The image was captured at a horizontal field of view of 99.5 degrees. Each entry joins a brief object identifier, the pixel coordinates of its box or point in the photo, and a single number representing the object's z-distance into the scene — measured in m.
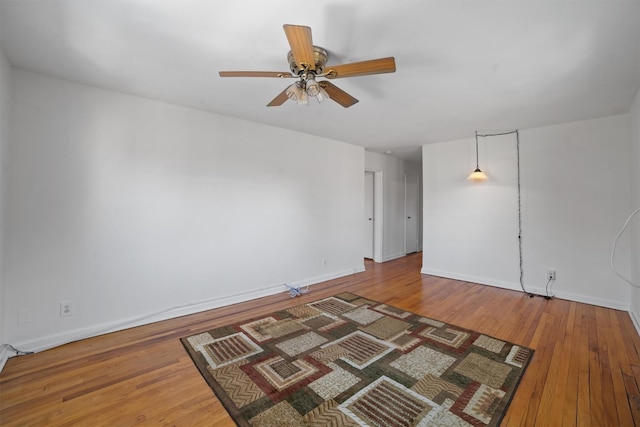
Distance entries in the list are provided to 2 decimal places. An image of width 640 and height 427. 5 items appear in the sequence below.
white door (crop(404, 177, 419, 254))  6.90
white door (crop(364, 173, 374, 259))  6.40
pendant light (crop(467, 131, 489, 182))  4.15
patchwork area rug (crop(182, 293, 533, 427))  1.71
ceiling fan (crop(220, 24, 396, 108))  1.54
